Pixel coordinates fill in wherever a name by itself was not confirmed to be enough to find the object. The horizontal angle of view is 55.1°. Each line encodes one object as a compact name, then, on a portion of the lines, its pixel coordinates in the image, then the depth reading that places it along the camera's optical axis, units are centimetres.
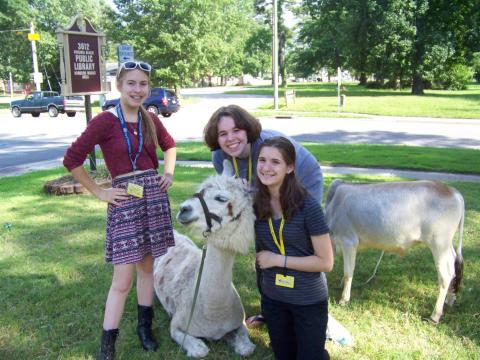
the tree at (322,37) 3866
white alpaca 283
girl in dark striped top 282
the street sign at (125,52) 1442
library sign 852
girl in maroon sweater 314
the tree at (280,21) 6662
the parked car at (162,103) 2584
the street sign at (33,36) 3148
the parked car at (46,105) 2703
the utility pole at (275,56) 2469
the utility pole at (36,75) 3227
